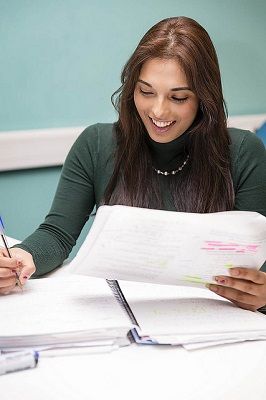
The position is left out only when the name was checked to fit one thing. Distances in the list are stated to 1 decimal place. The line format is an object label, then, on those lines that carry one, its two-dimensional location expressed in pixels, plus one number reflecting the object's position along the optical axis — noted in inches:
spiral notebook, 33.8
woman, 48.3
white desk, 29.8
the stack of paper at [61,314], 33.5
